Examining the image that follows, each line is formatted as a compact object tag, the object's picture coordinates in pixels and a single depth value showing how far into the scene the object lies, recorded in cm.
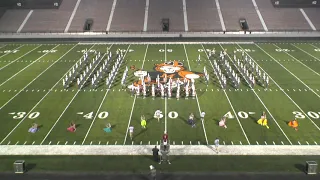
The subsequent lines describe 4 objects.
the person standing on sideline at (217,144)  1591
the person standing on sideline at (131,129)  1740
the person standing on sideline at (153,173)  1343
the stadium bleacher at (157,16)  4944
